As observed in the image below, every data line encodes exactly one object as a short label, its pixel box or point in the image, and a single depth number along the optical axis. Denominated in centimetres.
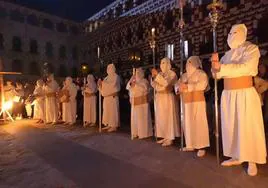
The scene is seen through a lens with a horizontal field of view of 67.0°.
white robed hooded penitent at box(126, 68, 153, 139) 494
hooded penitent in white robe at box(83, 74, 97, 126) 704
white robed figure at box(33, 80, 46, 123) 832
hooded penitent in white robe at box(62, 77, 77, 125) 757
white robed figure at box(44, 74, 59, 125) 796
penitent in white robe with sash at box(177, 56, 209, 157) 367
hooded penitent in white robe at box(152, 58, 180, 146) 436
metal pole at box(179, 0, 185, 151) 389
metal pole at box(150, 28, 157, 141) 467
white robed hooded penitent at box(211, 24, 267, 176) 286
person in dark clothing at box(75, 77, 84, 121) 839
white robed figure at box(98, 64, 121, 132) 600
